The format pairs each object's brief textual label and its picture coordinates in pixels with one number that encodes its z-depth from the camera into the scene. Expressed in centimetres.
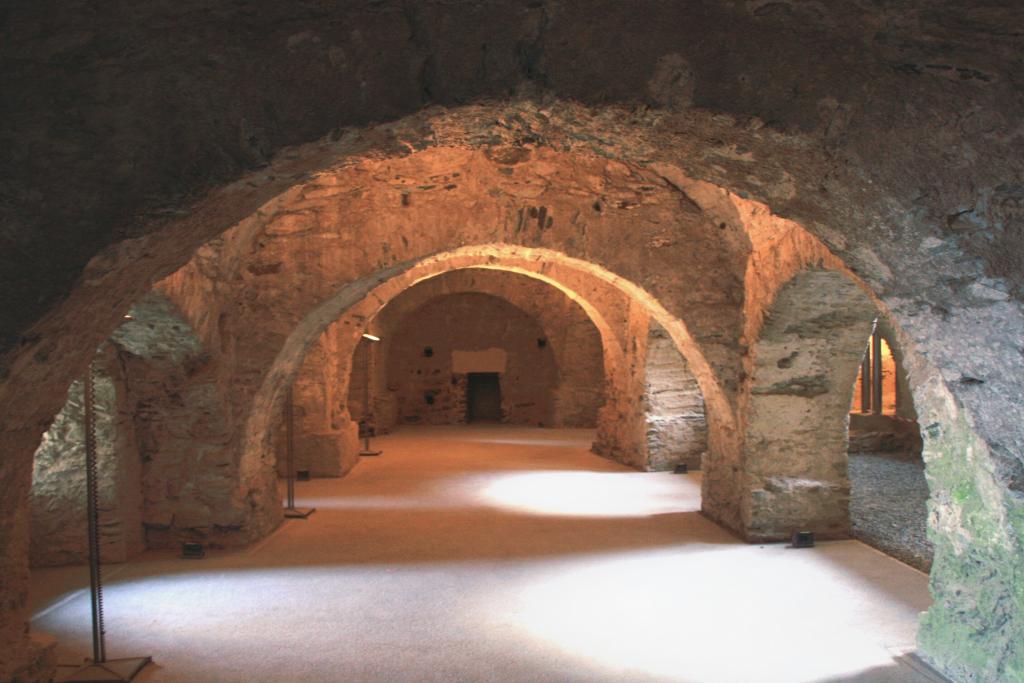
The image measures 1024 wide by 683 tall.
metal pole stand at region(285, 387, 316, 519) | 672
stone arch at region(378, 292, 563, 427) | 1517
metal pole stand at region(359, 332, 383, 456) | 1080
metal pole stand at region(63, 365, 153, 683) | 352
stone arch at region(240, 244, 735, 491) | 583
